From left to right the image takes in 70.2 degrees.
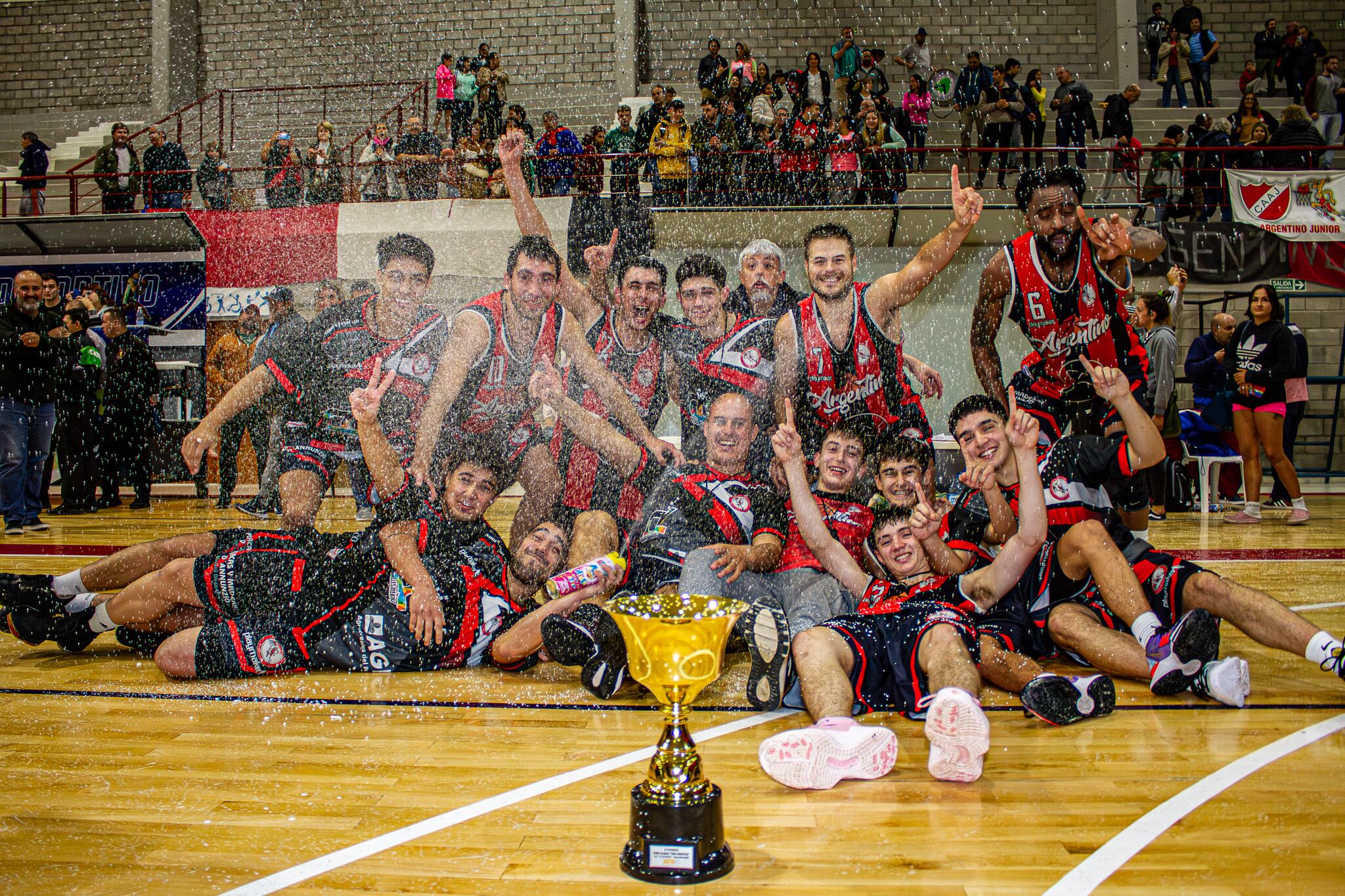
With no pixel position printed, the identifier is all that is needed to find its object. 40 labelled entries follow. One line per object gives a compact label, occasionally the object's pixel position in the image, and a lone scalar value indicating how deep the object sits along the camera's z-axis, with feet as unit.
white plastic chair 25.39
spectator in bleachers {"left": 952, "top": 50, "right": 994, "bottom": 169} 41.24
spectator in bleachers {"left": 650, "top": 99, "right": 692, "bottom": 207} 36.45
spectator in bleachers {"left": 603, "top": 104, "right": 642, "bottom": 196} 37.93
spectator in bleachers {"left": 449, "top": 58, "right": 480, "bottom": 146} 42.22
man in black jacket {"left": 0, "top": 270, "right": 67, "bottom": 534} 23.25
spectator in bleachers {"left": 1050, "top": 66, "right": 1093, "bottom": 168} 39.47
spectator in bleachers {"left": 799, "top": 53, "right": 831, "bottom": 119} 42.75
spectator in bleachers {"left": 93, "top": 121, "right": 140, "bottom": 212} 40.88
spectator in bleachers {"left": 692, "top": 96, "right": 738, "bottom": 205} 36.45
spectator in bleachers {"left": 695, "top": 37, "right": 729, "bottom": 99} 42.29
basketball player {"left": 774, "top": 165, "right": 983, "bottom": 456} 13.25
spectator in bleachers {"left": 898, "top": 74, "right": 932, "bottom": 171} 40.60
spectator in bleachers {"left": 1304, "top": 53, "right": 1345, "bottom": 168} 40.57
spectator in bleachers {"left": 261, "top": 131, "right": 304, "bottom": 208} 37.14
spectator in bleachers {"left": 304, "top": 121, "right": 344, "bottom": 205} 37.22
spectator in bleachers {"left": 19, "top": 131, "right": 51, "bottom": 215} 42.11
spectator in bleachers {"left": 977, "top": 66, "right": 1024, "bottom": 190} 39.09
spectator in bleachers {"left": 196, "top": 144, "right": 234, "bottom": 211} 37.19
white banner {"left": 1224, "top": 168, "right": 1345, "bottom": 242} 33.53
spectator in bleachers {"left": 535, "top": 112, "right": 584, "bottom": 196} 38.60
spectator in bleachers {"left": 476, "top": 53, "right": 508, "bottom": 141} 41.57
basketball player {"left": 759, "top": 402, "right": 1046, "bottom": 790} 7.31
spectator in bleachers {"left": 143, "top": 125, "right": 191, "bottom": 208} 39.29
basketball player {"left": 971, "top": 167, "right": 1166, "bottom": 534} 12.53
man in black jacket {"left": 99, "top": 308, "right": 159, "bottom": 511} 27.78
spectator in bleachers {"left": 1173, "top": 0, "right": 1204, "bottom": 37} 46.16
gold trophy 5.88
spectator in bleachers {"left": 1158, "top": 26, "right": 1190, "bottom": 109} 45.73
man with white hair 15.06
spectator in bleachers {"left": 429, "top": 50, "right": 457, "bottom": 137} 41.01
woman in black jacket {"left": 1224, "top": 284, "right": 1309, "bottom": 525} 22.71
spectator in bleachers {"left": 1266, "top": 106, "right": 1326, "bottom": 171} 35.29
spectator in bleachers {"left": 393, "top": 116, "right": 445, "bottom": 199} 37.63
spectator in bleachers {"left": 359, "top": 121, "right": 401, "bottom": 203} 37.63
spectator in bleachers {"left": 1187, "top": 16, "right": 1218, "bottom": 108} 45.32
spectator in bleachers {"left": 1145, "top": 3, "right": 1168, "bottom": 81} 46.93
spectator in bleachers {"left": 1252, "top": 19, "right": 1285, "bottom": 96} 45.57
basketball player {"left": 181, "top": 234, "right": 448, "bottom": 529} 13.87
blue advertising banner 37.45
